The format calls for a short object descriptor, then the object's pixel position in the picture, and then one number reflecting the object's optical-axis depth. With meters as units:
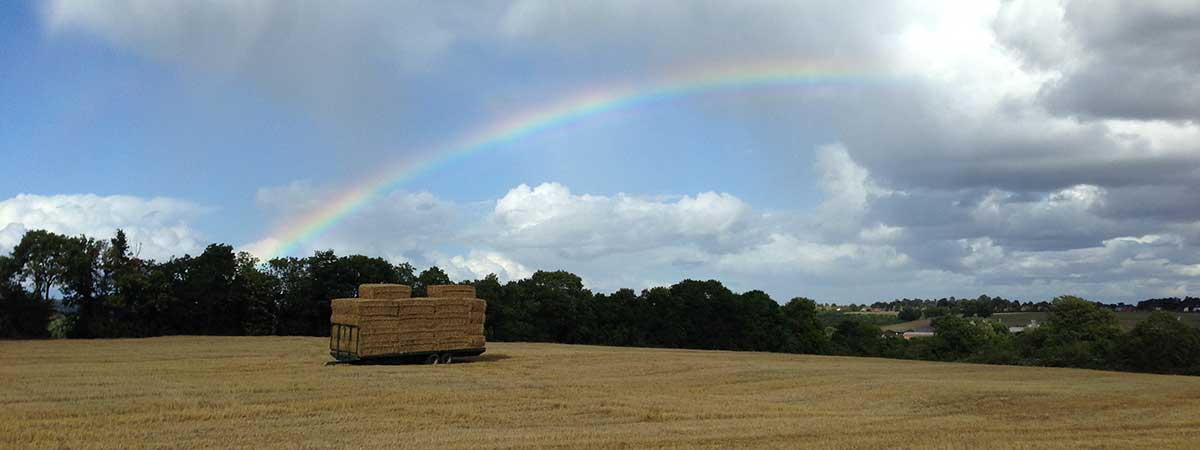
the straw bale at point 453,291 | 34.62
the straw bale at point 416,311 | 32.12
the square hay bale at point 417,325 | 32.00
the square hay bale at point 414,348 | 31.73
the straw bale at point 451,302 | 33.28
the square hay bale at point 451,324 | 33.03
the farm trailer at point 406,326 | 31.09
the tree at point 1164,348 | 37.06
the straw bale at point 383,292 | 32.38
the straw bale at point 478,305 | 34.53
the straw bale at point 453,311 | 33.17
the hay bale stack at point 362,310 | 31.02
